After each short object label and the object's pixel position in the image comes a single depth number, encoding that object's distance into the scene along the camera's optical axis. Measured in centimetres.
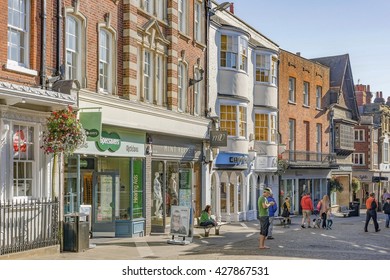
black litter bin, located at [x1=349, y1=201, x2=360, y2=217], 3903
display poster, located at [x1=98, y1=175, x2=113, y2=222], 1988
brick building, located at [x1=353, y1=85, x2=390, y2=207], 5572
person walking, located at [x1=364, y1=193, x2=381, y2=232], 2381
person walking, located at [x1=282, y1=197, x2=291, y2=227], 2708
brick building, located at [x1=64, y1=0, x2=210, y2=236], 1788
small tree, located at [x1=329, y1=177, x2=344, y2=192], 4328
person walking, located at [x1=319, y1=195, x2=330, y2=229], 2536
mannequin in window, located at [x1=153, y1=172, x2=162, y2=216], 2236
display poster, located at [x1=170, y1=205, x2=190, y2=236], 1820
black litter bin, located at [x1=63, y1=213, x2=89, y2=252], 1558
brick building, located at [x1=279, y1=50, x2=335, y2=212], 3638
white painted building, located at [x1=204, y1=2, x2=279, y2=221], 2841
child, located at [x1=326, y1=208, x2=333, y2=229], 2550
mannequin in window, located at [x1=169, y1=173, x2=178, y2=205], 2369
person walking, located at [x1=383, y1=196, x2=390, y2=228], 2664
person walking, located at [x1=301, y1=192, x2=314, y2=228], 2547
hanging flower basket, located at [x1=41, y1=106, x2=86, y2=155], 1480
